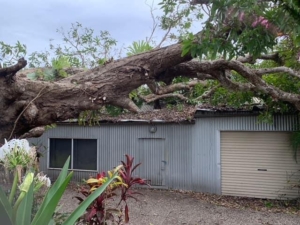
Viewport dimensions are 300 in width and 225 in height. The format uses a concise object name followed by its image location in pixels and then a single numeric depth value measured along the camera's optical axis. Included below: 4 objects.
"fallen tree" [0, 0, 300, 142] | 5.12
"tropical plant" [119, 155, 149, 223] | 5.01
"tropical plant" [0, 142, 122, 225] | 2.07
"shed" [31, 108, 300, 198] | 10.43
